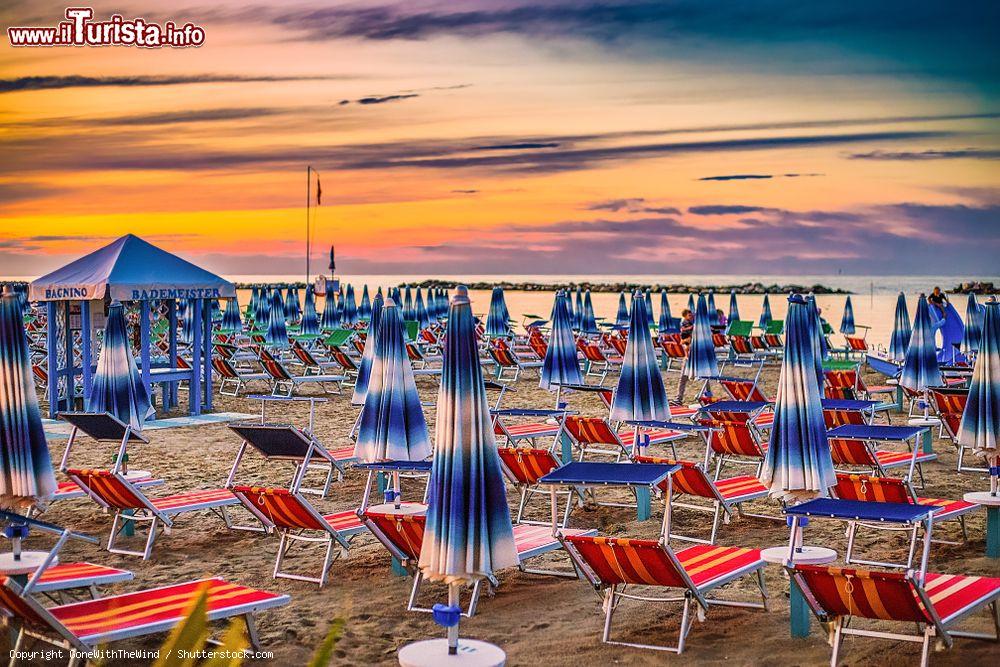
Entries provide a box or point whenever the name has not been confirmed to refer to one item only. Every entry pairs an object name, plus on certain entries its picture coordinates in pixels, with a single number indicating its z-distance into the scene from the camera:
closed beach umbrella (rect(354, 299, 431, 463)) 7.82
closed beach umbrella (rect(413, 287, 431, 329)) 29.88
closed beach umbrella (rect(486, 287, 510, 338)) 22.53
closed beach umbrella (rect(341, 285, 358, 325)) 29.27
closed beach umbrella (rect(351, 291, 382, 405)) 10.25
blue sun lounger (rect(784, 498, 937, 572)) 5.42
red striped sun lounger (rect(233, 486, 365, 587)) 6.40
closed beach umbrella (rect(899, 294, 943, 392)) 12.80
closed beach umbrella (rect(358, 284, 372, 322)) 31.61
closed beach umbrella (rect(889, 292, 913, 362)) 16.38
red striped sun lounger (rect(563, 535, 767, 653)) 5.15
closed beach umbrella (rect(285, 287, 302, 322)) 32.64
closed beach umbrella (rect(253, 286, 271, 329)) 29.99
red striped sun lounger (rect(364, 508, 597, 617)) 5.89
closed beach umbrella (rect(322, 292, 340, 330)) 28.60
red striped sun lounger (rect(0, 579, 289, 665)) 4.54
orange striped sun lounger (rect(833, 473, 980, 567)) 6.63
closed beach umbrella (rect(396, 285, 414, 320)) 29.05
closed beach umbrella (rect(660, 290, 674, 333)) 24.59
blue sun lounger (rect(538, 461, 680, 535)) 5.31
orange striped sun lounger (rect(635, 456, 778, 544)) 7.13
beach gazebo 13.65
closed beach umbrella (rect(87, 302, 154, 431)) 9.10
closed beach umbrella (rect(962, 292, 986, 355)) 17.59
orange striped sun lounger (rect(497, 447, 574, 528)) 7.66
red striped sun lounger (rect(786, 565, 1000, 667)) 4.55
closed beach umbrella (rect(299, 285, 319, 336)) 25.81
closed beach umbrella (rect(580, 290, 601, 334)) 26.33
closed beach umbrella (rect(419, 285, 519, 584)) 4.71
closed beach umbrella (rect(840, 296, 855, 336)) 25.61
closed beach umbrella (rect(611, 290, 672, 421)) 9.66
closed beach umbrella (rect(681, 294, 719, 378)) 13.77
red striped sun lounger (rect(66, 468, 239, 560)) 7.09
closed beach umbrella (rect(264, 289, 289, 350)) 21.73
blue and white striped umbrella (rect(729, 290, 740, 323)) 24.54
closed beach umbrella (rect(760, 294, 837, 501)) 6.22
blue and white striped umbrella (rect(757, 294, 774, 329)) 23.35
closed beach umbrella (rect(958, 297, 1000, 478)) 7.70
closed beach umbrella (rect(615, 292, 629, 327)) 28.42
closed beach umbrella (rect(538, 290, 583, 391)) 12.80
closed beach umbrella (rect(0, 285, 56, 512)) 6.30
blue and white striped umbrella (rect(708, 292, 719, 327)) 26.10
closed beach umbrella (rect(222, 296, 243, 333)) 26.16
